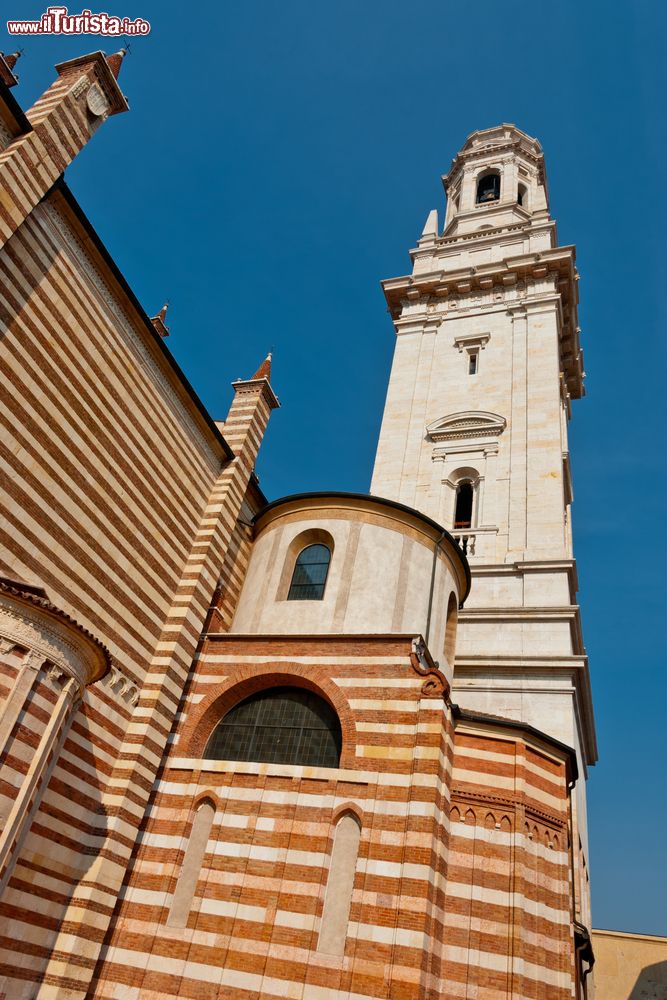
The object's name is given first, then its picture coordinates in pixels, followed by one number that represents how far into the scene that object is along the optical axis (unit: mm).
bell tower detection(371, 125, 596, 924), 20172
